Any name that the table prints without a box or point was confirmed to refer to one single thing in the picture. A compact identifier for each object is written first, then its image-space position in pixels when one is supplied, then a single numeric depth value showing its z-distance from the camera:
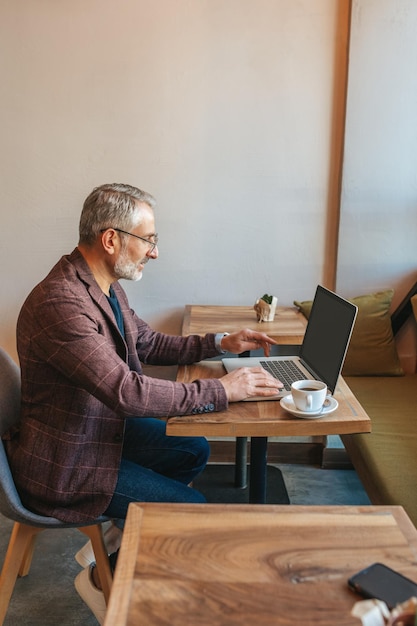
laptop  1.55
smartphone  0.84
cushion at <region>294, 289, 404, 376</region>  2.60
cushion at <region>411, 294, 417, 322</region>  2.54
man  1.45
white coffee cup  1.39
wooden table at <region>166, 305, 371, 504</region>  1.40
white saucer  1.41
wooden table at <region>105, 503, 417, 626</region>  0.84
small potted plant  2.36
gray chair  1.46
